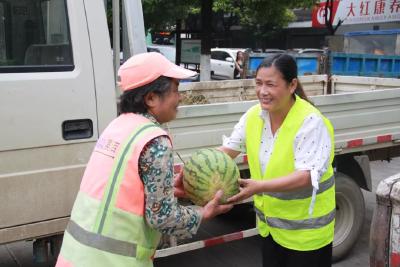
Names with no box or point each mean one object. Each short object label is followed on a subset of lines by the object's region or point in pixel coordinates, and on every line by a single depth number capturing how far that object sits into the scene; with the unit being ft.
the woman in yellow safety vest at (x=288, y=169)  7.66
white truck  8.79
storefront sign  68.44
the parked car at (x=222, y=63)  66.33
